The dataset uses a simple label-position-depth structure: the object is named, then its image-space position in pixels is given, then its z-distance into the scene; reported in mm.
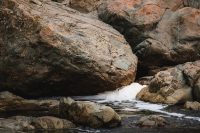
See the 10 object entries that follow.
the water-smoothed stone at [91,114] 13617
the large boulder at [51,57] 18359
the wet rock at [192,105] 16297
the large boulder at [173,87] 17812
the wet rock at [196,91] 17578
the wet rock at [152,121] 13664
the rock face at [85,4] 25844
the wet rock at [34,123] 13188
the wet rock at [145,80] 20336
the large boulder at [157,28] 22141
